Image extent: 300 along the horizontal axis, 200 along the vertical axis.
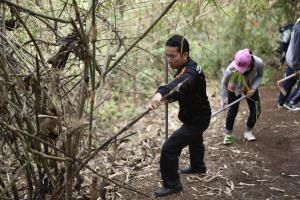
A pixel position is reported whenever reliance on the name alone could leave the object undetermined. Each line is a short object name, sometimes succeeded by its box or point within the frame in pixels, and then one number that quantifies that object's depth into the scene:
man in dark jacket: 3.97
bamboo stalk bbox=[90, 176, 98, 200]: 3.06
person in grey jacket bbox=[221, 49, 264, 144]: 5.27
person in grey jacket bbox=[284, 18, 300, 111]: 6.40
